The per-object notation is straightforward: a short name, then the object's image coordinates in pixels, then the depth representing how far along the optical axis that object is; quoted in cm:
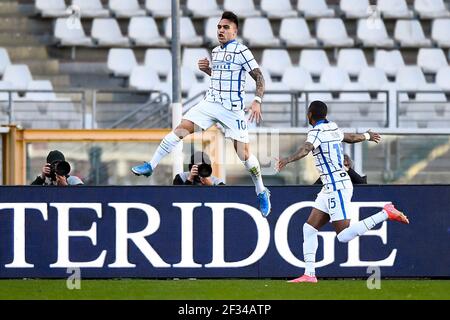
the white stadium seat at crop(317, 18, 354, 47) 2430
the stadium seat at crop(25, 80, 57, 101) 2123
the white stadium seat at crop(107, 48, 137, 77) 2322
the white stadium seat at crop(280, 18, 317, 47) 2427
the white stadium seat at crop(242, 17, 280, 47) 2402
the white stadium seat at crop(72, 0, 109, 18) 2402
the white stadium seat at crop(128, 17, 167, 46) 2378
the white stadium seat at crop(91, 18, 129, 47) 2364
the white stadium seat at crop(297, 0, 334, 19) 2466
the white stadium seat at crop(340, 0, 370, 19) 2473
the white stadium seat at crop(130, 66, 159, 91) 2283
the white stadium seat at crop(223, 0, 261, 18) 2453
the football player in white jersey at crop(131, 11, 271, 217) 1309
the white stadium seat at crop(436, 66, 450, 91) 2361
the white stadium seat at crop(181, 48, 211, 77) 2345
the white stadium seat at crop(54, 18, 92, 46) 2345
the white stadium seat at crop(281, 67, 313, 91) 2316
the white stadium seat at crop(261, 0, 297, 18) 2459
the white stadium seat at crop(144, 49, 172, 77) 2342
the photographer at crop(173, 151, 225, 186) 1538
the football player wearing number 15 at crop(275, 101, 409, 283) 1320
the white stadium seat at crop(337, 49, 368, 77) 2380
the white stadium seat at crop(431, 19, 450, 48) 2480
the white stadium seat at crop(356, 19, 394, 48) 2461
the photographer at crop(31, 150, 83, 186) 1521
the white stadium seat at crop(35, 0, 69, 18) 2375
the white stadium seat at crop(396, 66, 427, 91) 2373
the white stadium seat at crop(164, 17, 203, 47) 2380
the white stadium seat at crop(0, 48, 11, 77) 2266
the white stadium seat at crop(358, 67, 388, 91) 2338
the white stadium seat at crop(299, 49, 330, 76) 2375
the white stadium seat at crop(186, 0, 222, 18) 2420
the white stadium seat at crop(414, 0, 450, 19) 2514
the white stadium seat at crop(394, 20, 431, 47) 2486
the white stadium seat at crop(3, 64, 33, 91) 2231
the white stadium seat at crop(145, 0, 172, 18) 2422
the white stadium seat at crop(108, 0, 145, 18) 2419
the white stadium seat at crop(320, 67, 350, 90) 2316
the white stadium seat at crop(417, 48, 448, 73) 2431
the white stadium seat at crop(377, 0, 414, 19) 2503
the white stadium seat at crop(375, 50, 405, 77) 2411
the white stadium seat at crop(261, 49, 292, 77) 2364
